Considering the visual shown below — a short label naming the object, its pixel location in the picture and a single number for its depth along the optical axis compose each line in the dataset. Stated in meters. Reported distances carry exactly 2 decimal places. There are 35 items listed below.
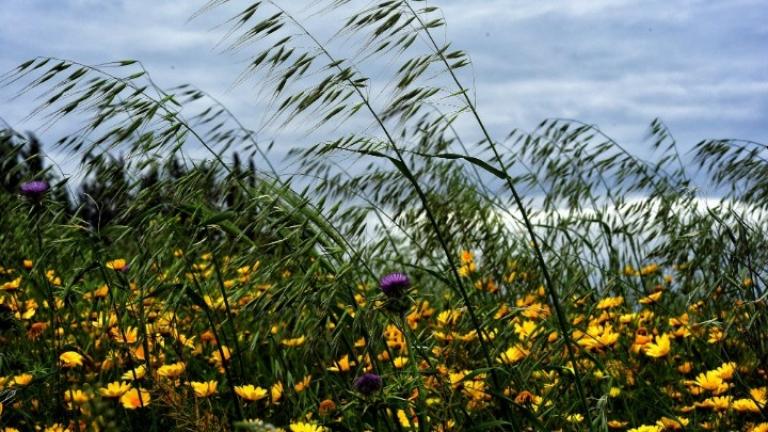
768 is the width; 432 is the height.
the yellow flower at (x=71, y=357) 2.42
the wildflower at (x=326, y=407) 2.17
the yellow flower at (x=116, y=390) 2.35
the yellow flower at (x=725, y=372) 2.51
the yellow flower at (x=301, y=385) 2.42
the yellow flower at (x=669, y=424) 2.26
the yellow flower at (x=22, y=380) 2.50
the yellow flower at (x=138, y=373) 2.34
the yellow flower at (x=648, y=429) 2.12
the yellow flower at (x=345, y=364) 2.45
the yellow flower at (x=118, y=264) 2.98
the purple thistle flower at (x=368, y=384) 1.96
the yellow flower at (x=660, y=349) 2.69
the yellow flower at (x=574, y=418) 2.24
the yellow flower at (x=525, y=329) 2.88
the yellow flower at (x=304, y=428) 1.87
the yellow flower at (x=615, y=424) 2.36
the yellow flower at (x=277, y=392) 2.42
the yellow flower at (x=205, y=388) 2.28
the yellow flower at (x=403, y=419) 2.25
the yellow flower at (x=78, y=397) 2.33
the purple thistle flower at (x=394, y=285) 2.00
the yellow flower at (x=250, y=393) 2.24
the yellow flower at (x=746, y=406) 2.36
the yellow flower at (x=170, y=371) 2.48
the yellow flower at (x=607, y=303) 3.14
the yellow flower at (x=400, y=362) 2.59
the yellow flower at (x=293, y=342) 2.84
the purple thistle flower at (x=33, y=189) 2.79
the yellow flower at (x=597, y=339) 2.70
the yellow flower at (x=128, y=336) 2.72
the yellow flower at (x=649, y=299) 3.00
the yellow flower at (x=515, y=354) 2.62
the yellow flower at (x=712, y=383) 2.45
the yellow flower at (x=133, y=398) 2.28
